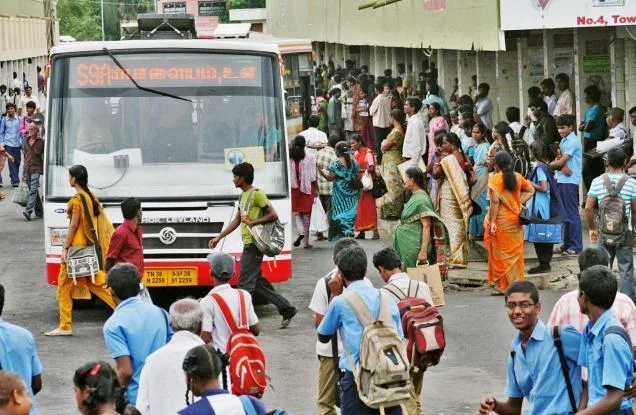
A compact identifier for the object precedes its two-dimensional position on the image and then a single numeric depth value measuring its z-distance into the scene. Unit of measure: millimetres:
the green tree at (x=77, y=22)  125000
